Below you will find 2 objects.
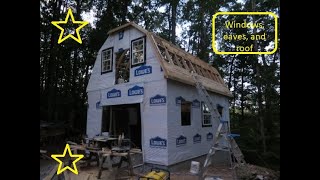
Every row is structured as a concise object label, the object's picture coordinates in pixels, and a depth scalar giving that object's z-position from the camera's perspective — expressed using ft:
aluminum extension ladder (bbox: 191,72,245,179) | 21.38
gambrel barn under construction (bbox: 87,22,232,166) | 27.43
